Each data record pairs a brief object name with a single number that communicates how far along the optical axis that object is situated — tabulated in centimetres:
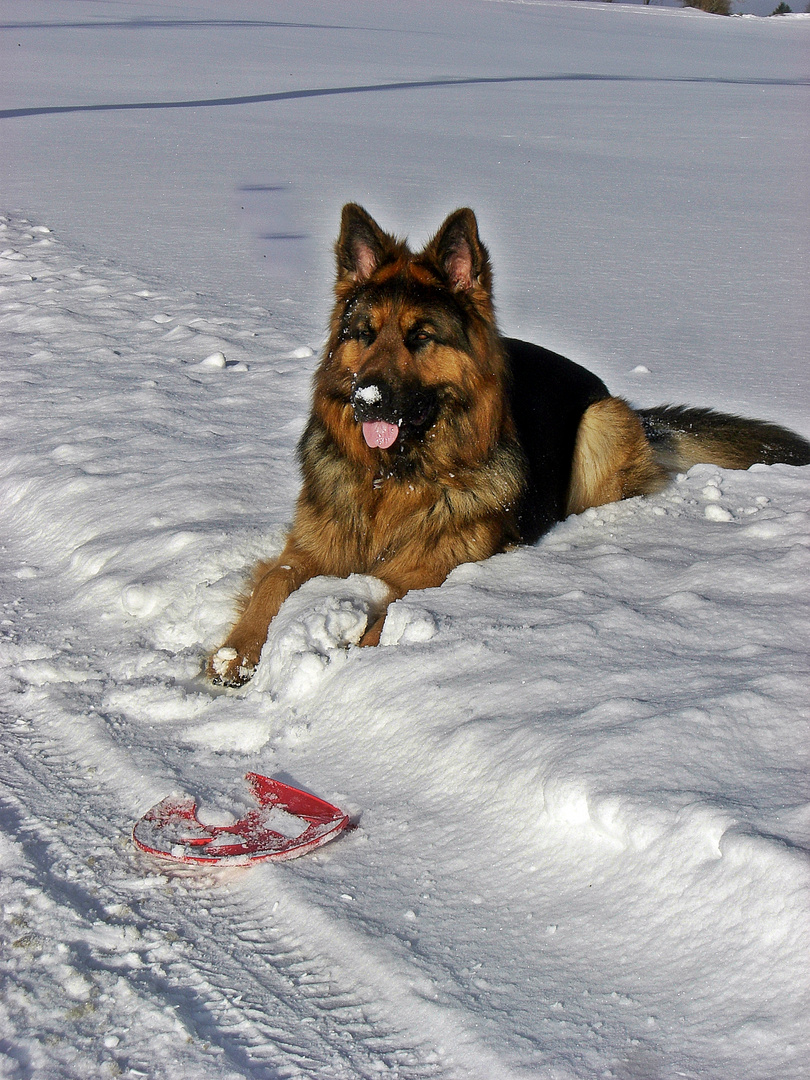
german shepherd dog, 371
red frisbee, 239
